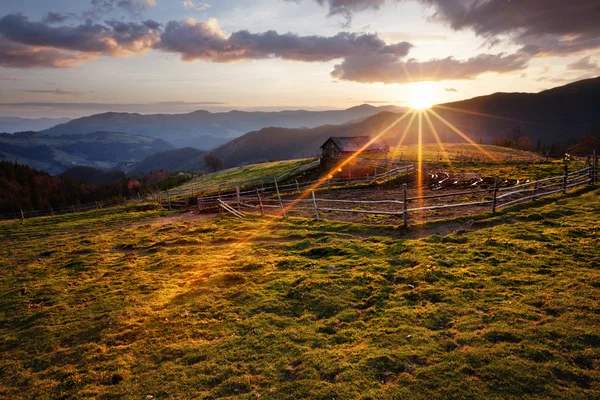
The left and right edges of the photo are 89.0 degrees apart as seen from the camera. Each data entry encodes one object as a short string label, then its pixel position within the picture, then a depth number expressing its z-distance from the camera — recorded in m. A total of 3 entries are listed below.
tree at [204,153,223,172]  134.12
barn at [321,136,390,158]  65.19
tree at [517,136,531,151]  113.47
